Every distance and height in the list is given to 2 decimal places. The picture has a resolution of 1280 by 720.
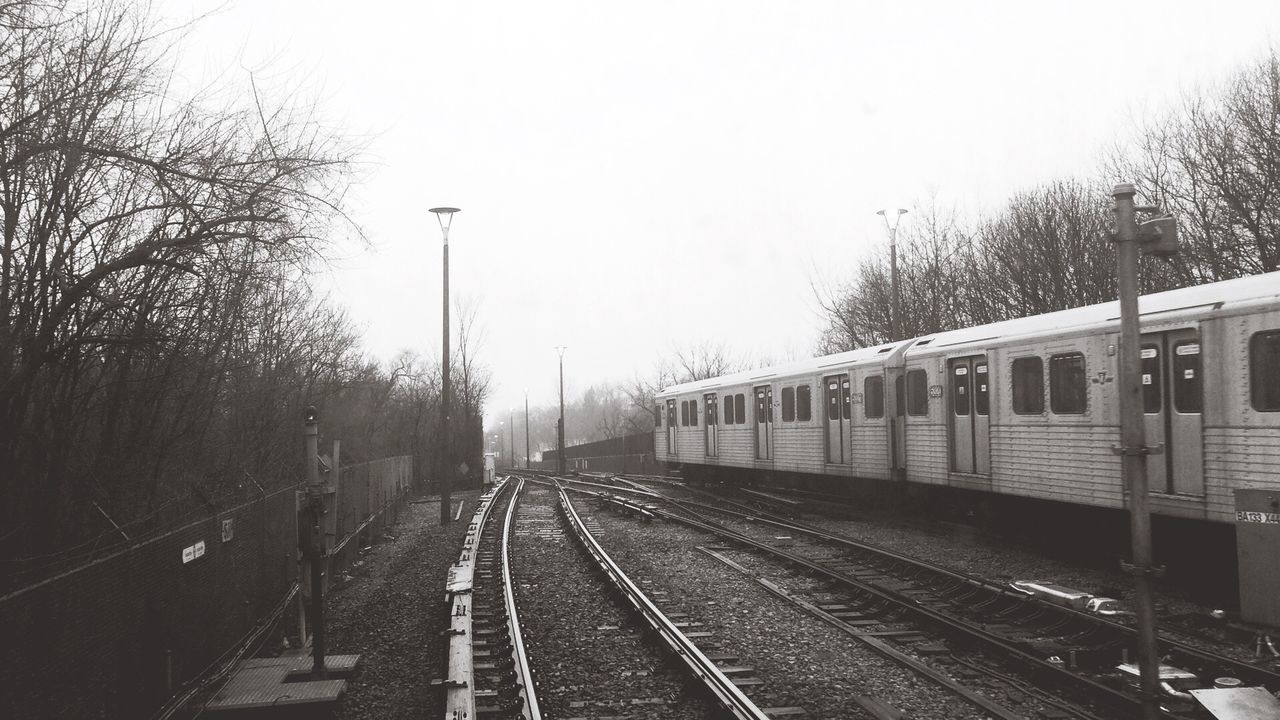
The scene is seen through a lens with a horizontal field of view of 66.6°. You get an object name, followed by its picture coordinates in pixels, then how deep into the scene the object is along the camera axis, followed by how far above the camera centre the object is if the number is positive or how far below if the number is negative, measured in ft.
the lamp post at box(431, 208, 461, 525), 67.05 -0.08
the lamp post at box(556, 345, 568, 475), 160.25 -7.03
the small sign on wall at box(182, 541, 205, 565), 23.66 -3.37
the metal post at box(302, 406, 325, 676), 25.95 -2.78
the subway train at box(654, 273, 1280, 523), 32.19 -0.49
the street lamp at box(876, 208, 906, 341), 83.03 +10.99
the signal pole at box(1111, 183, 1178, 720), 15.58 -1.12
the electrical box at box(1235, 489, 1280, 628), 23.54 -4.04
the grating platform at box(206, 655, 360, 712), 22.18 -6.61
